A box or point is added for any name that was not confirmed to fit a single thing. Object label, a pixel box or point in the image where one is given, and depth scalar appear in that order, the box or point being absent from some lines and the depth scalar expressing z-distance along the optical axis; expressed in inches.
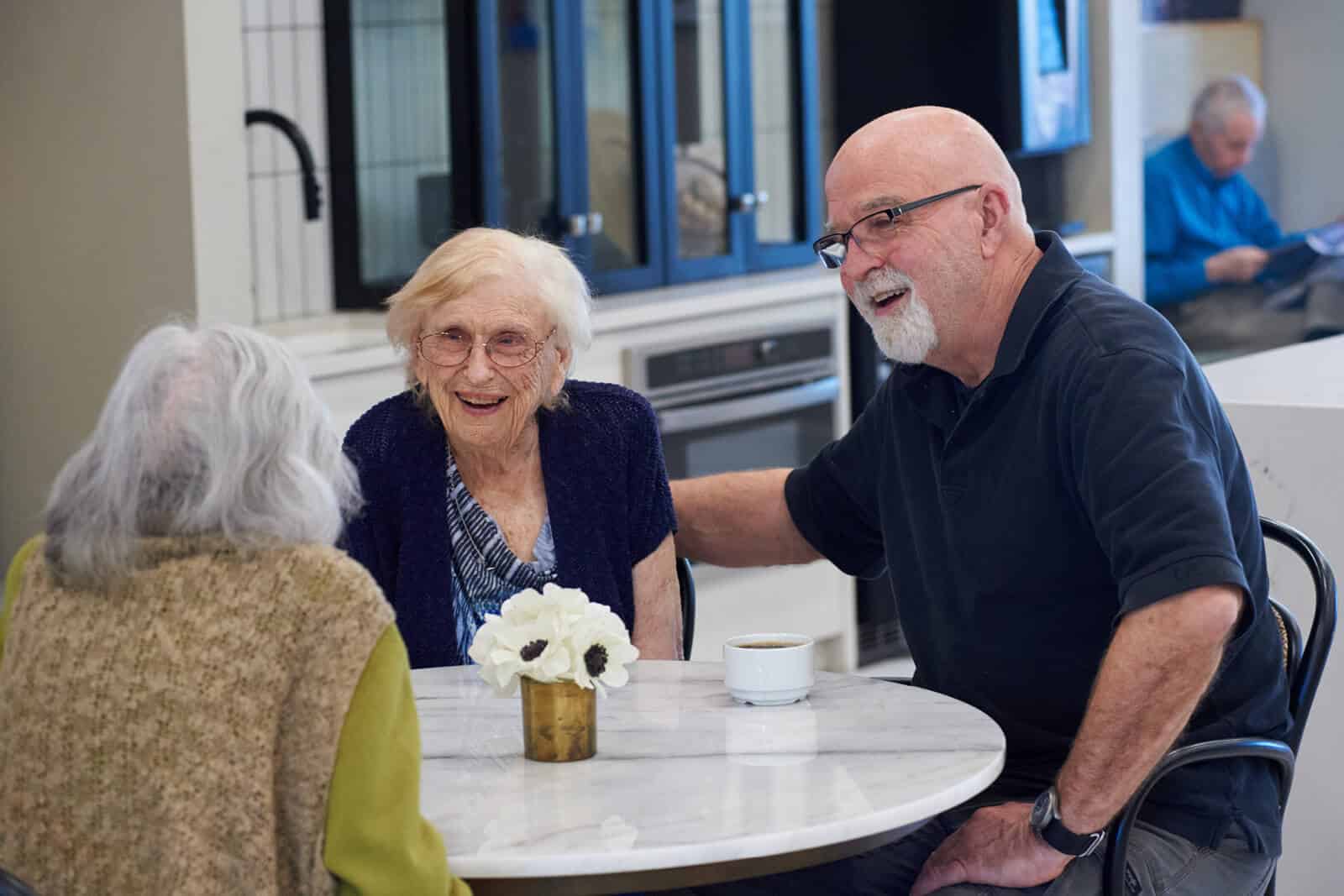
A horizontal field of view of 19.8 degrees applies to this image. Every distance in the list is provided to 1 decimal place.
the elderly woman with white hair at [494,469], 144.6
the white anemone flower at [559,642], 128.5
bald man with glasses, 132.1
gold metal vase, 129.4
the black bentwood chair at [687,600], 152.9
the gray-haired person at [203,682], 118.1
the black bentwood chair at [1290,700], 131.6
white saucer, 135.8
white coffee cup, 135.7
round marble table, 122.1
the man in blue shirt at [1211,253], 278.9
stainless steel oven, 209.9
